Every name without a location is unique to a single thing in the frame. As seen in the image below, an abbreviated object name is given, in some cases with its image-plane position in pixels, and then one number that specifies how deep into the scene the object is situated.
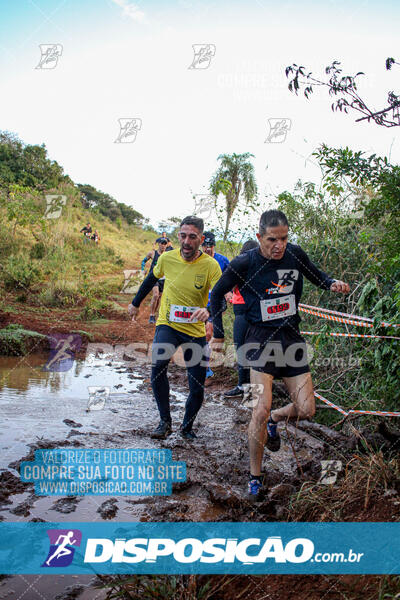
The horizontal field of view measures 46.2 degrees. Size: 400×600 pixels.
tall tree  21.20
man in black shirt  3.32
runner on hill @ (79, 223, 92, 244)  23.69
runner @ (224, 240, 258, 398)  6.09
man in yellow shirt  4.52
